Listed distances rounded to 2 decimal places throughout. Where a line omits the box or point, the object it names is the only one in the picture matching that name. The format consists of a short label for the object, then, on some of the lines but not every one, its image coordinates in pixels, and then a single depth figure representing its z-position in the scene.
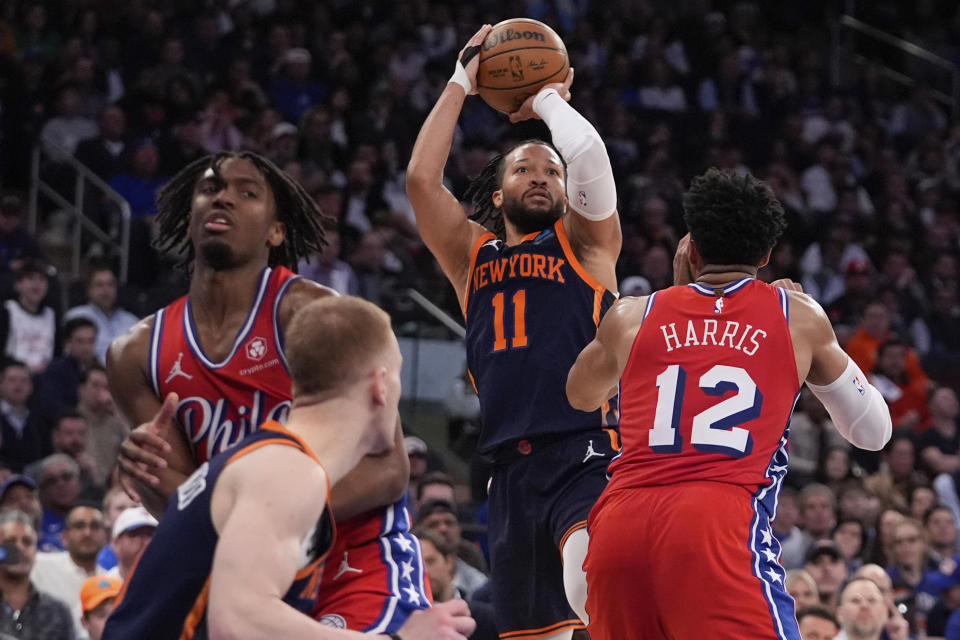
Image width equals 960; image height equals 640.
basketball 12.05
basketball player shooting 10.91
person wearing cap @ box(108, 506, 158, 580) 14.55
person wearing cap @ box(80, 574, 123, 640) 13.73
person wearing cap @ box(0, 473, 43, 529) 16.45
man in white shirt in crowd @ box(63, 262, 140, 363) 20.89
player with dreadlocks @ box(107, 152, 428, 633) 9.77
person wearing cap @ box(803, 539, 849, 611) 18.37
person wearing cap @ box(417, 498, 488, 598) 16.95
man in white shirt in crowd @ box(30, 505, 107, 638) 16.17
